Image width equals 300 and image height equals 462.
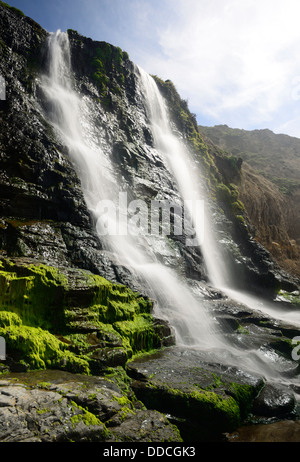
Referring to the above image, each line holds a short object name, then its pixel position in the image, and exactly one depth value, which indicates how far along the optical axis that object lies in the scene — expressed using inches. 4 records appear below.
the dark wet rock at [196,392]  194.9
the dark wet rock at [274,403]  222.8
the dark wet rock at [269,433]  182.4
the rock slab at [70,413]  131.0
